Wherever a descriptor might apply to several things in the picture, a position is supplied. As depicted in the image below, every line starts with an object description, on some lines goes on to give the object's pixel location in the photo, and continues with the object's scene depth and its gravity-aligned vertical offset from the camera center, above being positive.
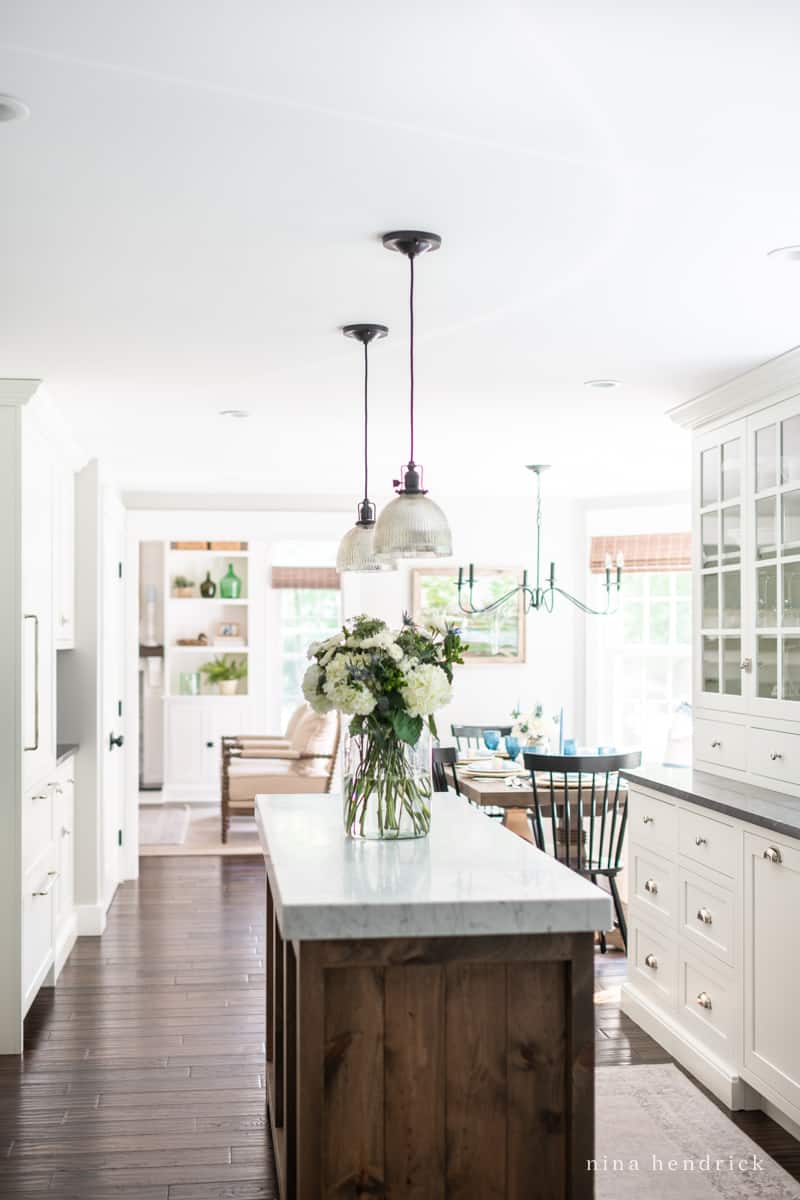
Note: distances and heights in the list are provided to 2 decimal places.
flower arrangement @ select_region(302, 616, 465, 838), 2.92 -0.19
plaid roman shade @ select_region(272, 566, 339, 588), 10.49 +0.45
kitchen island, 2.36 -0.85
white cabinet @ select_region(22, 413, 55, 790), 4.44 +0.08
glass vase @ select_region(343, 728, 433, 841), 3.00 -0.41
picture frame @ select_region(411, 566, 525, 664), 9.09 +0.14
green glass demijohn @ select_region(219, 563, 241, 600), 10.67 +0.38
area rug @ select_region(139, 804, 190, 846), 8.61 -1.52
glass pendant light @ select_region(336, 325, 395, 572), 3.77 +0.27
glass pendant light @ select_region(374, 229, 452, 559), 3.12 +0.27
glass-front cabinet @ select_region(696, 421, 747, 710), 4.48 +0.22
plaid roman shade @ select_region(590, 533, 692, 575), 8.41 +0.55
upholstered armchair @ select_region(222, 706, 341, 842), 8.23 -0.97
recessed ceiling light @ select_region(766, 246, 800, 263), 2.95 +0.94
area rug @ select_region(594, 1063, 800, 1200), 3.19 -1.50
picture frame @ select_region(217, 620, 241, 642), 10.76 -0.02
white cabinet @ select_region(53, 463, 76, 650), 5.29 +0.34
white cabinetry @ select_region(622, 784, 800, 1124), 3.40 -1.04
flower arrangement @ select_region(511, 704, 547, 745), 6.47 -0.56
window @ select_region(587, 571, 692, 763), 8.51 -0.30
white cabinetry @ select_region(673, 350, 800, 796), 4.09 +0.19
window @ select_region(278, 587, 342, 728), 10.59 +0.04
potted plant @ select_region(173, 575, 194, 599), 10.76 +0.38
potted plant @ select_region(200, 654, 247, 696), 10.55 -0.39
